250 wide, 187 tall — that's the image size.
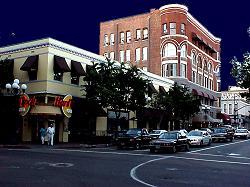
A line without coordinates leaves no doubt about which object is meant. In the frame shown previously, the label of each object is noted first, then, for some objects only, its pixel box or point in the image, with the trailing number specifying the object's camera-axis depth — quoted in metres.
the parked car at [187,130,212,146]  33.56
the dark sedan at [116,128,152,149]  29.95
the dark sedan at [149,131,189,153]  25.78
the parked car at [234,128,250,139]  57.28
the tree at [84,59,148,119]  35.59
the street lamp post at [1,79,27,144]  35.38
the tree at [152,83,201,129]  47.34
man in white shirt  31.98
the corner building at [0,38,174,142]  34.91
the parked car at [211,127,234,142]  44.03
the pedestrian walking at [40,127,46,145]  32.67
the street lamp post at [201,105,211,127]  65.18
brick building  63.53
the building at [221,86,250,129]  103.80
